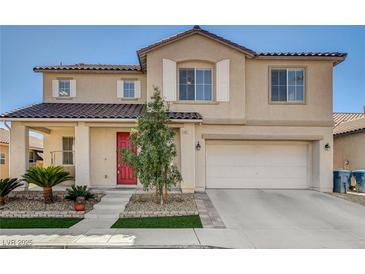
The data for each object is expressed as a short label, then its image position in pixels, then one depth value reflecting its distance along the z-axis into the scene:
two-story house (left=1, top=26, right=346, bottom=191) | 13.05
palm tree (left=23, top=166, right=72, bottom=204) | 10.24
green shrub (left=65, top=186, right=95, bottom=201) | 10.29
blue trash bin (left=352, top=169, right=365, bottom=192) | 13.34
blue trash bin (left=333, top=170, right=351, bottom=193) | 13.03
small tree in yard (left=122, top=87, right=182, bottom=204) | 9.62
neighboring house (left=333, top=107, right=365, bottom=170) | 14.91
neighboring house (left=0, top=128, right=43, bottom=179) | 20.45
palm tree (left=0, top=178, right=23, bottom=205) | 10.12
